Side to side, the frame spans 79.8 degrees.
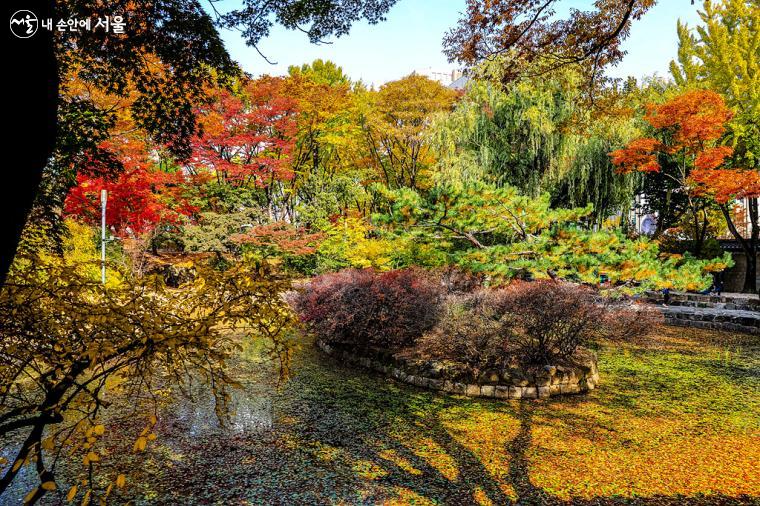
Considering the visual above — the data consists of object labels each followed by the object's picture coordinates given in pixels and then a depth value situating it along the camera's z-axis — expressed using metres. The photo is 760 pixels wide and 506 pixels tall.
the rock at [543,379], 6.12
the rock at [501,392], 6.02
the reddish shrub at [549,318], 6.45
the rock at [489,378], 6.16
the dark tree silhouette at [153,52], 3.76
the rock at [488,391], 6.05
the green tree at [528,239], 6.94
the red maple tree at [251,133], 15.74
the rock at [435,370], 6.49
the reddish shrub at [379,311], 7.89
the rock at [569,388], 6.17
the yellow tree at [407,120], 17.02
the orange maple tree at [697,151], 13.29
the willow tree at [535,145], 12.52
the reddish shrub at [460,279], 9.85
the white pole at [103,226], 11.50
